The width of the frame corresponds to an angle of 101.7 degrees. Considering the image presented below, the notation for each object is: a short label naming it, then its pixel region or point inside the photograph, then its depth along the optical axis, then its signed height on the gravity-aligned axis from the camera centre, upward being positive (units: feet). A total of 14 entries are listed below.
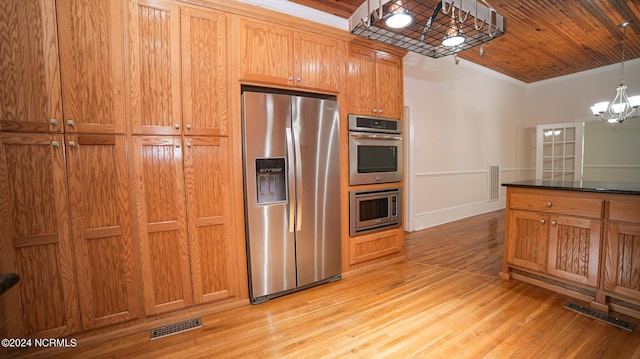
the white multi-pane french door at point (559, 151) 17.54 +0.59
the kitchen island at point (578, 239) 6.45 -2.25
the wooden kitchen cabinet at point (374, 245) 9.13 -3.02
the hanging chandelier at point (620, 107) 11.26 +2.46
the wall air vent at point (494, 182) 19.22 -1.56
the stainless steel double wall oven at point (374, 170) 8.90 -0.22
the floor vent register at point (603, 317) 6.10 -3.94
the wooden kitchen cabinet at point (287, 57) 7.18 +3.22
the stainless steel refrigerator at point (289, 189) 7.21 -0.70
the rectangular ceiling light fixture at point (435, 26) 6.09 +3.67
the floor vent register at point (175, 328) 6.15 -3.91
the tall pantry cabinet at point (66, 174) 5.18 -0.07
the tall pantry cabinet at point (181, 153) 6.15 +0.37
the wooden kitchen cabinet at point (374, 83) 8.93 +2.90
